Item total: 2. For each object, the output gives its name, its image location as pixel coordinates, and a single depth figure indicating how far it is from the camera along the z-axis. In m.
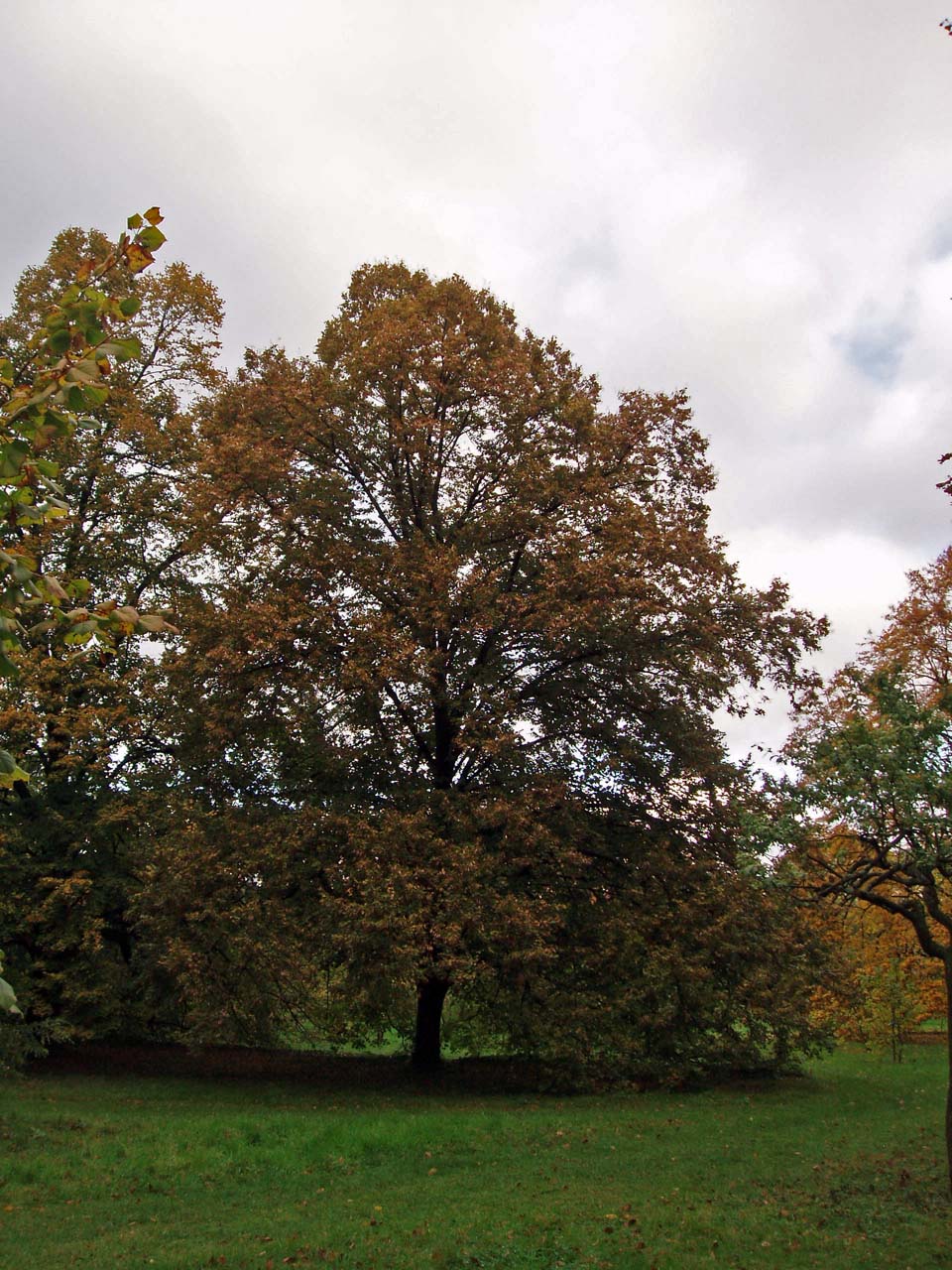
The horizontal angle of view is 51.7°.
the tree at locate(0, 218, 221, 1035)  19.28
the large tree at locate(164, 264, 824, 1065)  17.14
